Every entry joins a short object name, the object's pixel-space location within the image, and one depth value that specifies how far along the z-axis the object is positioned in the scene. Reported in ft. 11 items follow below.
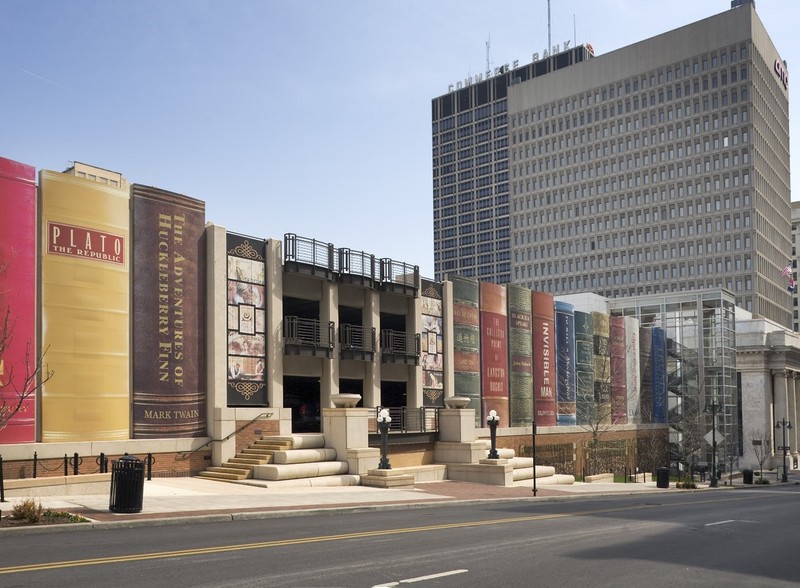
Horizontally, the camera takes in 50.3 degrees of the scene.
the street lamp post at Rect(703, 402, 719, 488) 171.01
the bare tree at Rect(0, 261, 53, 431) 88.63
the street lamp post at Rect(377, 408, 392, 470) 108.68
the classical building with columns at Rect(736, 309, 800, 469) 309.01
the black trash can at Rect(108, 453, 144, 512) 67.15
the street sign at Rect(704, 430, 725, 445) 174.73
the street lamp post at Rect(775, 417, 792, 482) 231.46
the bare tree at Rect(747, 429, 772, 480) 295.28
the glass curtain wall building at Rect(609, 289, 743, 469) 252.01
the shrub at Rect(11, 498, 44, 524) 58.08
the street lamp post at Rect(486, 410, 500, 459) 125.29
